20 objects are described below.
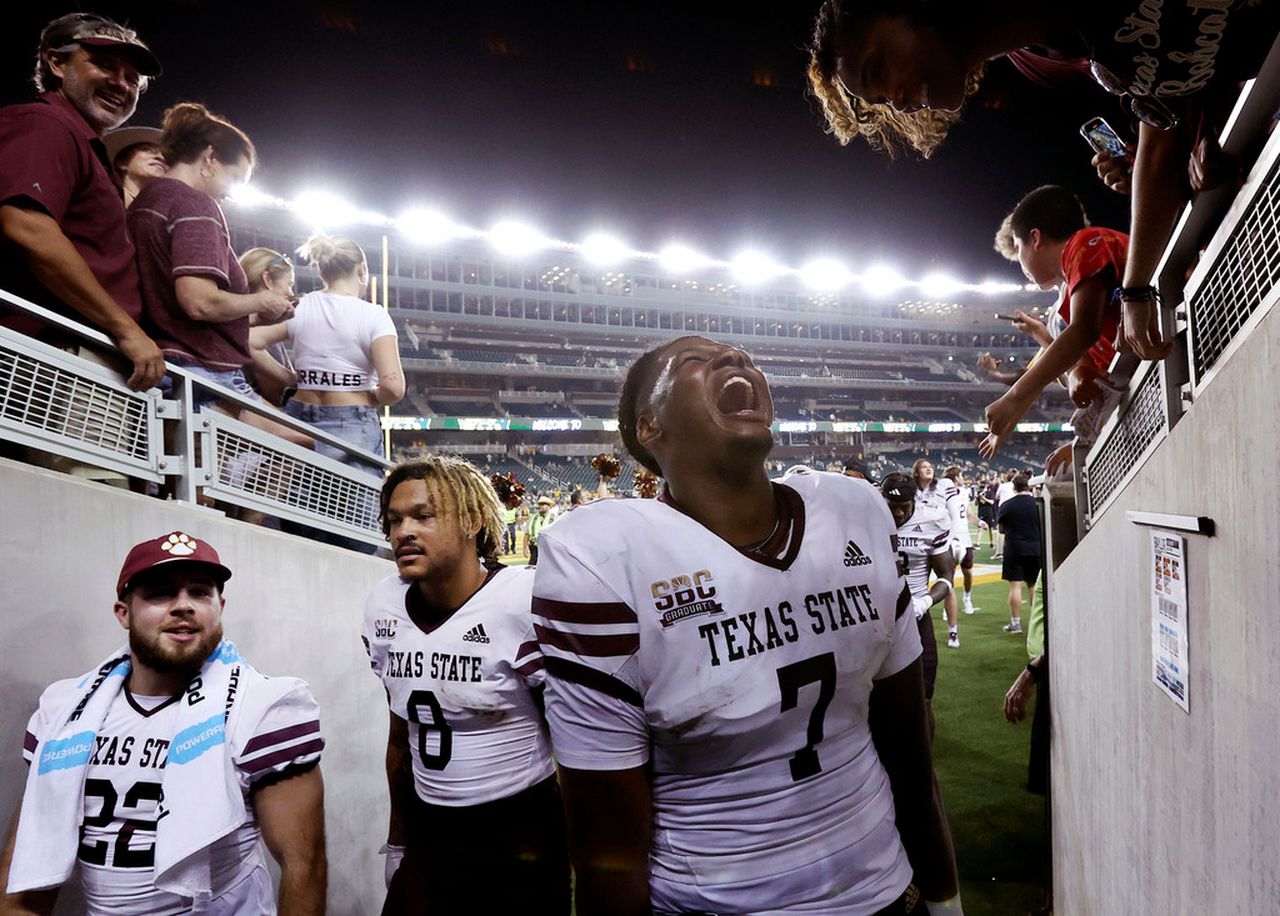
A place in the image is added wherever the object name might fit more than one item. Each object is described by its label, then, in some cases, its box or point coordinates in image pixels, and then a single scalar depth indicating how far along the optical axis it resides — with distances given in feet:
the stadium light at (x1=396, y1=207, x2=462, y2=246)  123.97
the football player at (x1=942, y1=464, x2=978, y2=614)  34.83
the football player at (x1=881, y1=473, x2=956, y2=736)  17.33
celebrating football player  4.15
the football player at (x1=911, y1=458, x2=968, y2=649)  28.62
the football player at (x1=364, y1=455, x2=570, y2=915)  8.61
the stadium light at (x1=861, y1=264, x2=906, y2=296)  143.71
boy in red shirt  8.70
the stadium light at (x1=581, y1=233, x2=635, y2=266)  126.41
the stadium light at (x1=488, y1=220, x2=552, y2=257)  134.39
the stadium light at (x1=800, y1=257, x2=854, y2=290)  145.28
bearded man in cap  7.13
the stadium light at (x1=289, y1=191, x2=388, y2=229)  111.24
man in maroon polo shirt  8.54
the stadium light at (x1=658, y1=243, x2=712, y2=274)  141.90
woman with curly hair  4.17
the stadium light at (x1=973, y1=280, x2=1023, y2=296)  145.00
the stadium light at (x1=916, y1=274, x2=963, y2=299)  142.92
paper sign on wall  5.73
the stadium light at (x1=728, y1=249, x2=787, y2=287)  130.72
